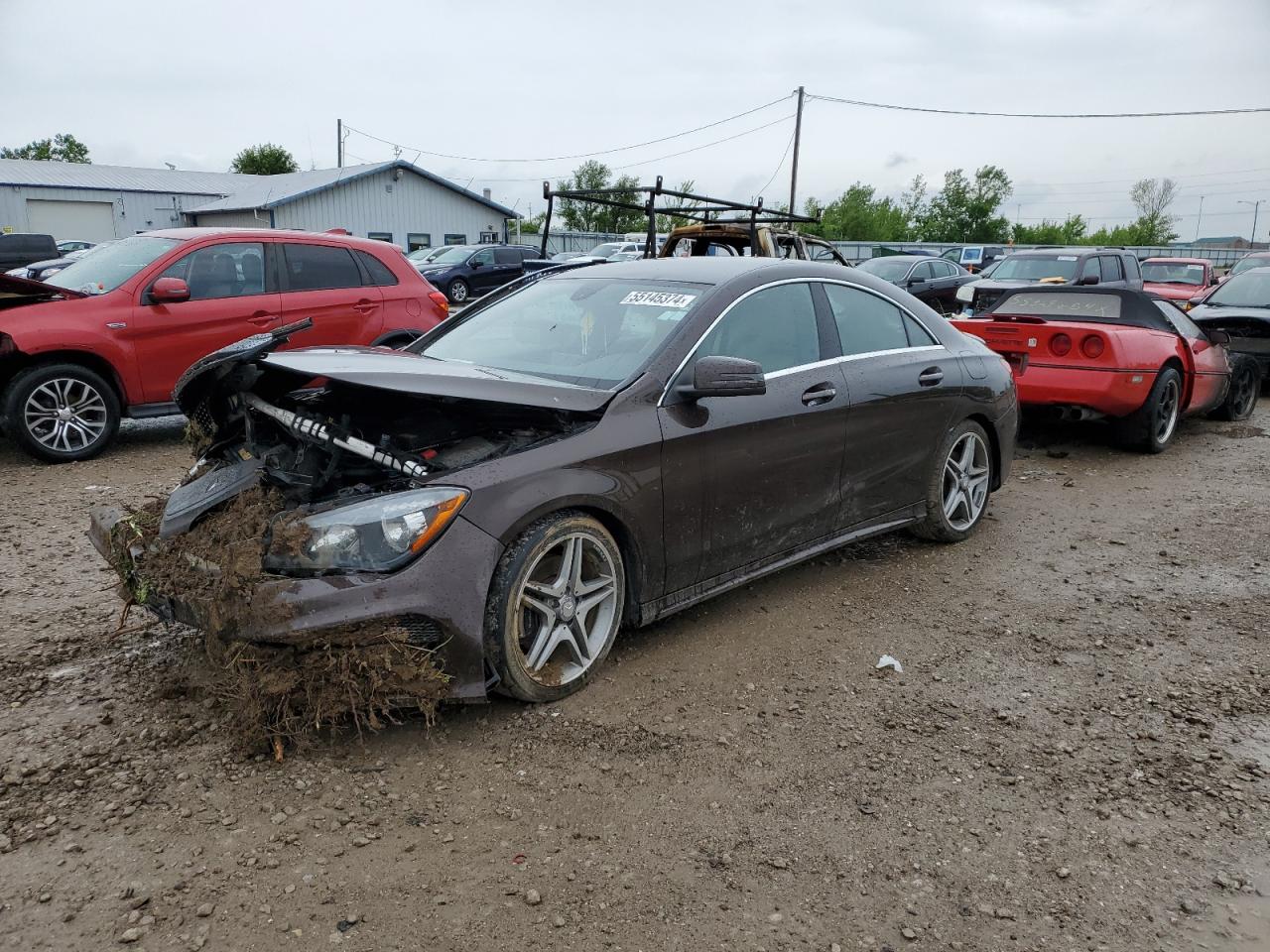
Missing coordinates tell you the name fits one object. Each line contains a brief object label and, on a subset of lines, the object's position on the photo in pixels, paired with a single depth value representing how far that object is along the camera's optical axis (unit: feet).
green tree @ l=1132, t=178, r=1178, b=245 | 246.58
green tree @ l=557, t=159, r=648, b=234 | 203.21
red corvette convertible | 24.98
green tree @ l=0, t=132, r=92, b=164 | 295.48
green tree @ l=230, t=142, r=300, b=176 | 231.09
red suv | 22.39
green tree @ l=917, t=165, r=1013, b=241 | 232.12
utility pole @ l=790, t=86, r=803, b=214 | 133.39
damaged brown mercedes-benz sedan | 9.95
